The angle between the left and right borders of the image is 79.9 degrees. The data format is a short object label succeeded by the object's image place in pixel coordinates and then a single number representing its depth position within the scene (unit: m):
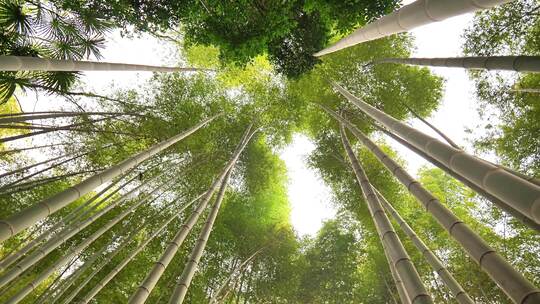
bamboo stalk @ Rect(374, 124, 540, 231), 2.57
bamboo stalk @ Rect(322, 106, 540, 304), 1.49
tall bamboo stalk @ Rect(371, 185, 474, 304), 3.30
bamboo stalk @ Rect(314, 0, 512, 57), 1.58
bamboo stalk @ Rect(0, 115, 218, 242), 2.02
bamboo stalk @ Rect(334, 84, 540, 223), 1.42
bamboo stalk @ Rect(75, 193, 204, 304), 4.44
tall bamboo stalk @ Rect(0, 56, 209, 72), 2.51
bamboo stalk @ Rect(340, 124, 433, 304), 2.22
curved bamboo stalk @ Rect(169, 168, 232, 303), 2.93
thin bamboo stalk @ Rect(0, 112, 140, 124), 2.94
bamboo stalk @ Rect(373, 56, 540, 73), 2.90
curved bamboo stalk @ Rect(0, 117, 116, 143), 3.25
